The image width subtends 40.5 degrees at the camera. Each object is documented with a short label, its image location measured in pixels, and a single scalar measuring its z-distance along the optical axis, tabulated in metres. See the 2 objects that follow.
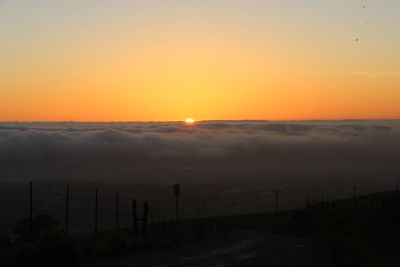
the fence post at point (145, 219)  29.36
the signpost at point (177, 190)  37.22
